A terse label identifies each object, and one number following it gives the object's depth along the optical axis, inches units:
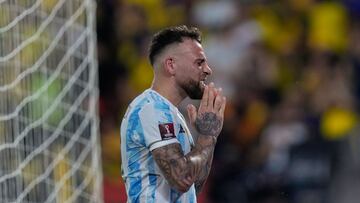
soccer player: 418.3
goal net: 534.3
